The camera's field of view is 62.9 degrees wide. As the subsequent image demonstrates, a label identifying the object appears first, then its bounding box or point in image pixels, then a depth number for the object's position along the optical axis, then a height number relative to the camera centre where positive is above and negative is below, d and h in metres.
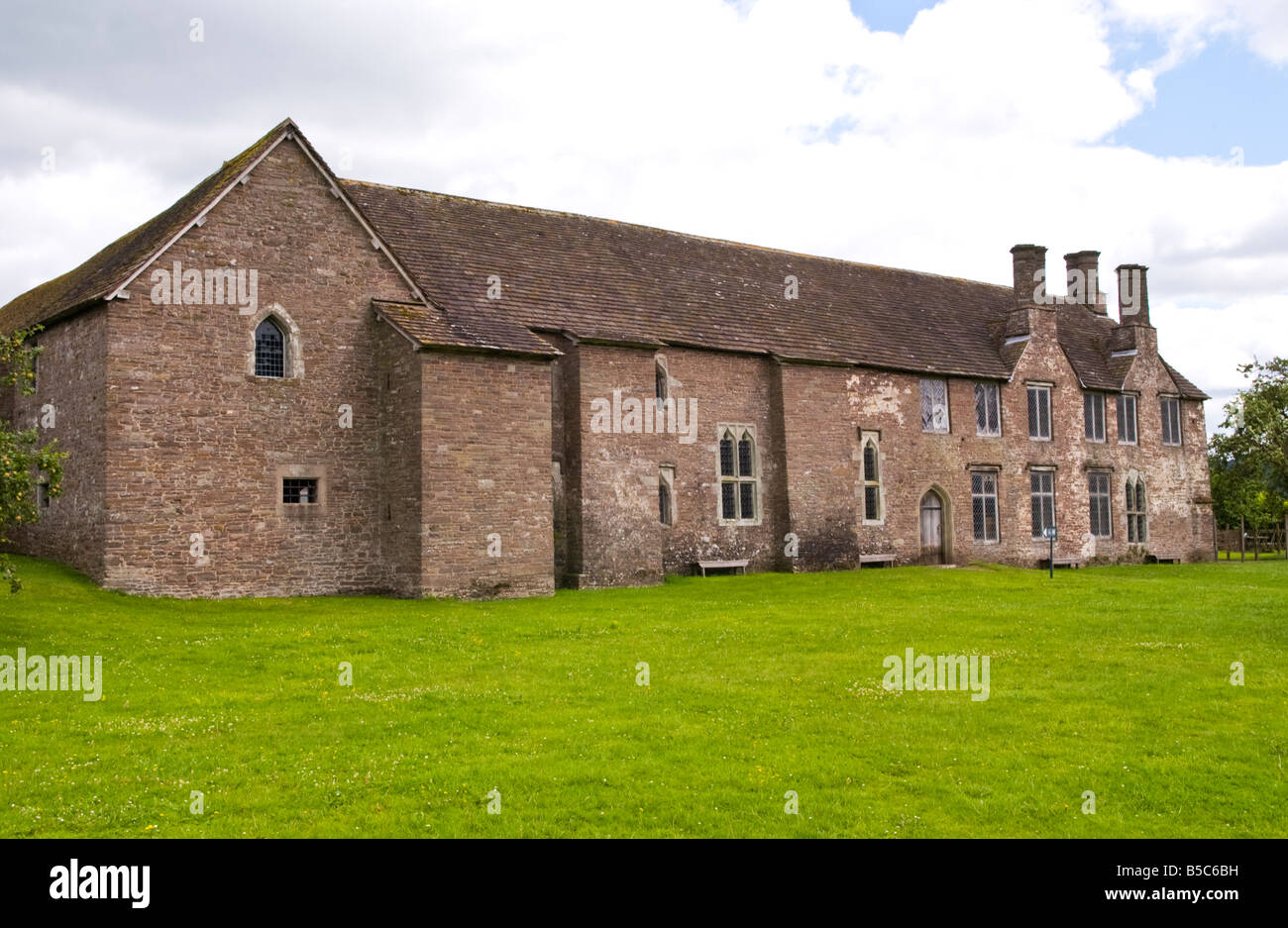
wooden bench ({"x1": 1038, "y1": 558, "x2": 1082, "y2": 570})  39.56 -1.81
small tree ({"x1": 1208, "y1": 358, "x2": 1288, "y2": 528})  52.47 +2.96
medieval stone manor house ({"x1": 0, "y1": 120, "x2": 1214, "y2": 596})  22.75 +3.23
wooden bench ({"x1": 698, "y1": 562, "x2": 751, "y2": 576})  30.20 -1.24
